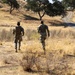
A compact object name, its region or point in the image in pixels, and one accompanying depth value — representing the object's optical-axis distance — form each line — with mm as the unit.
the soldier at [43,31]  20219
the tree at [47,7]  88375
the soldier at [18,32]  21312
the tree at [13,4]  93875
